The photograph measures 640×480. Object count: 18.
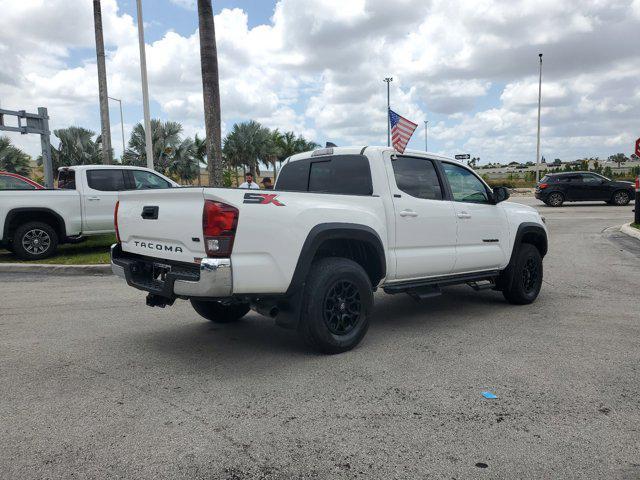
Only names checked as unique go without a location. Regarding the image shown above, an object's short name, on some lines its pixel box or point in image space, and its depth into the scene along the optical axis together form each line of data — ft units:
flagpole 162.86
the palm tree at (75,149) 122.83
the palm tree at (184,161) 138.62
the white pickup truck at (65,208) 32.63
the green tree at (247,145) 154.20
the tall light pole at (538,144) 145.89
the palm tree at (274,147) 158.81
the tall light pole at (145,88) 52.02
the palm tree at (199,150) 143.99
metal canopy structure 52.49
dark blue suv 83.30
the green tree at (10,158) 112.16
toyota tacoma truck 13.25
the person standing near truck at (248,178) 42.36
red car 35.65
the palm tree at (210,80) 40.36
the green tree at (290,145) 178.19
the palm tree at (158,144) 125.59
